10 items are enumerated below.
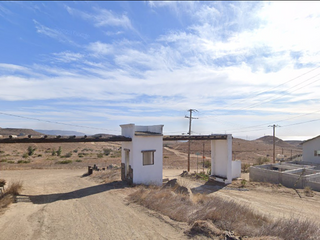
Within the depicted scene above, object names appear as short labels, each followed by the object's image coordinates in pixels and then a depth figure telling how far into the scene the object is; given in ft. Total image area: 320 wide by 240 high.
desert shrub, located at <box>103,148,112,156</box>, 158.49
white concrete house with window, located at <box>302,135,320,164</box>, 99.19
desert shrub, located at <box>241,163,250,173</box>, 98.16
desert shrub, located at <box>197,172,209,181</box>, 75.05
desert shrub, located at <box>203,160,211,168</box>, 118.54
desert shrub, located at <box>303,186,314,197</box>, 53.17
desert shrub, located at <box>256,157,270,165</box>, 121.04
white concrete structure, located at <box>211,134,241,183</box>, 68.13
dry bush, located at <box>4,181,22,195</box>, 42.89
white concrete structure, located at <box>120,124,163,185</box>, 52.70
